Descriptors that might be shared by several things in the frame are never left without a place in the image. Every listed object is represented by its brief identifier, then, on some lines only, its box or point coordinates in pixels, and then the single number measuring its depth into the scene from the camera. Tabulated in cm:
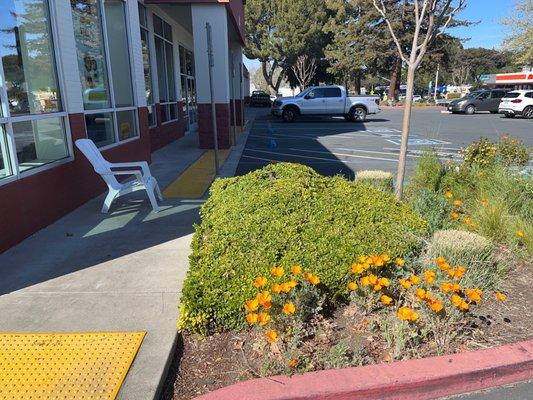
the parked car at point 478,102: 3036
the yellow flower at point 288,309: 262
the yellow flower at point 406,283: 286
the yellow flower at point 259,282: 279
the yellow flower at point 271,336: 253
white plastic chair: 586
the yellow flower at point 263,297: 266
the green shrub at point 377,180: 589
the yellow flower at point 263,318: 256
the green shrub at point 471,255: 342
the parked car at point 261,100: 4681
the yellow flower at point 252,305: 262
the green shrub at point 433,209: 456
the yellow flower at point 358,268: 299
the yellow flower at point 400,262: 314
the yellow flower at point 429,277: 286
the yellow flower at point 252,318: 260
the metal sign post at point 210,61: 773
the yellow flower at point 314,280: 288
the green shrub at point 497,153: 661
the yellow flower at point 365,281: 295
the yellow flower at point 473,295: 275
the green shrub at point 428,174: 616
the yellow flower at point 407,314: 263
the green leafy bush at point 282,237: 296
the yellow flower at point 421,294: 272
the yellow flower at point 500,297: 297
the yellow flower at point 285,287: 272
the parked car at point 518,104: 2573
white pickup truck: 2348
